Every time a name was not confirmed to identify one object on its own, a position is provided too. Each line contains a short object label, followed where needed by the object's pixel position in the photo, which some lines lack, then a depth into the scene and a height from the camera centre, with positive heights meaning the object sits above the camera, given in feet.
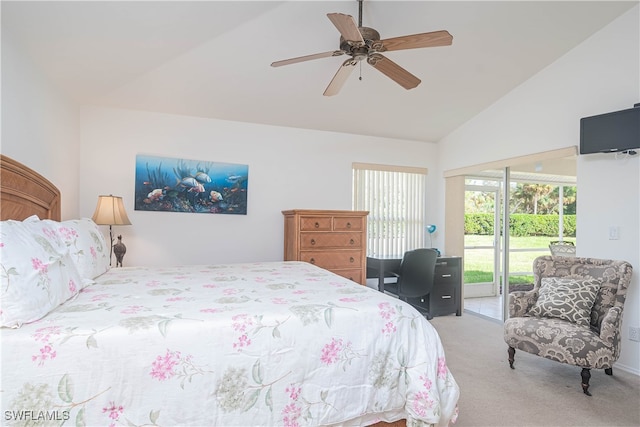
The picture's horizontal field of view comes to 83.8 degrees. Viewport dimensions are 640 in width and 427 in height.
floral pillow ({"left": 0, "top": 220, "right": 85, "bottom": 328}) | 4.33 -0.86
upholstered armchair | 8.19 -2.52
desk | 14.84 -2.83
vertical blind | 16.15 +0.46
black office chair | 13.79 -2.29
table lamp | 10.81 +0.00
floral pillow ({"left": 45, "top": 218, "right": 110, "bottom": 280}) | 7.01 -0.72
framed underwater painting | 12.66 +1.00
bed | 4.17 -1.85
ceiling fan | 6.64 +3.43
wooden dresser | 13.15 -0.99
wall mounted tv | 9.30 +2.31
